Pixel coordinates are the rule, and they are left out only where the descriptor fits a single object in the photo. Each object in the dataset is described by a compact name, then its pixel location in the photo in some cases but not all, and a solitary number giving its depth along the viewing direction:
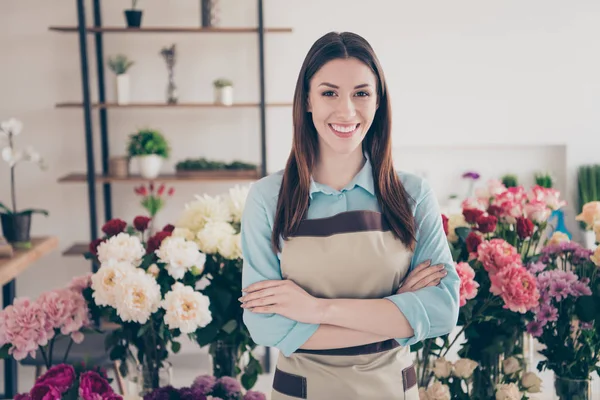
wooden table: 2.93
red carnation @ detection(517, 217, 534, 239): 1.76
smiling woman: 1.44
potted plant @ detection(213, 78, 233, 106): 4.13
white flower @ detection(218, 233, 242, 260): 1.75
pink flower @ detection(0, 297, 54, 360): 1.60
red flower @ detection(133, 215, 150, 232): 1.83
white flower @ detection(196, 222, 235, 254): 1.75
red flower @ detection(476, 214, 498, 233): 1.75
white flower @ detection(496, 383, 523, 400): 1.67
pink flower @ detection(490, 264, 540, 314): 1.62
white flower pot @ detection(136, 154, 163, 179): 4.09
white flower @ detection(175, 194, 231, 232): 1.84
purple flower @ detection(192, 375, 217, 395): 1.58
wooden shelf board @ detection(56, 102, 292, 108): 4.08
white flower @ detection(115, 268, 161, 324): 1.61
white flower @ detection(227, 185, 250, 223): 1.89
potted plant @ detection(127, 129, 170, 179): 4.10
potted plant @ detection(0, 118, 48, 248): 3.30
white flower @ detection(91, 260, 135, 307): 1.63
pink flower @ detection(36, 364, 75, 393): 1.32
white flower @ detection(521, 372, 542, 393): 1.72
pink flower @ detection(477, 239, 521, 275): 1.67
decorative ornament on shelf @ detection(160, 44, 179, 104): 4.21
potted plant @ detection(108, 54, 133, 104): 4.13
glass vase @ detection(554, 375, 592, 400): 1.69
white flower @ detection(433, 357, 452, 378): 1.72
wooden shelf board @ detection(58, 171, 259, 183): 4.11
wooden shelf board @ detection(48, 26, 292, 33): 4.05
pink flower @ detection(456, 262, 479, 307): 1.62
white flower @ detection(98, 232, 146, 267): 1.69
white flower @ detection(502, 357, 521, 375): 1.74
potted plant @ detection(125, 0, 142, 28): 4.08
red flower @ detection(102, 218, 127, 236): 1.78
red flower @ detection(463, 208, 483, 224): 1.78
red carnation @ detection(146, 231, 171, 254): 1.77
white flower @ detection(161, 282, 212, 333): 1.61
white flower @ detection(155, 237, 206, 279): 1.68
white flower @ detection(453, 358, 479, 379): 1.70
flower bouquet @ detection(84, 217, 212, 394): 1.62
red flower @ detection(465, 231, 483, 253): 1.75
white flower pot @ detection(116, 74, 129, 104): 4.13
